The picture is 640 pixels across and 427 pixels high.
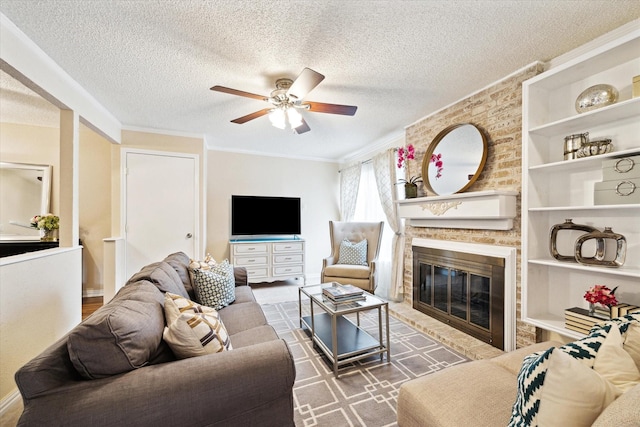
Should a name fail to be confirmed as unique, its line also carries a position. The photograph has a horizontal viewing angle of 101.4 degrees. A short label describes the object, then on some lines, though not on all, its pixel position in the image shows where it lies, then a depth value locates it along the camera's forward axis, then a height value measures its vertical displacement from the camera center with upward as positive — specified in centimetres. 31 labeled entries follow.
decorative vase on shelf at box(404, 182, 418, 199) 319 +29
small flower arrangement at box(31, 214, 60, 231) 340 -13
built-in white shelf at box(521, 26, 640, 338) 170 +28
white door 357 +9
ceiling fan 219 +95
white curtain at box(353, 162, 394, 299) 412 -2
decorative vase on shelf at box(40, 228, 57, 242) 348 -31
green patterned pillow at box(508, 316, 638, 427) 76 -48
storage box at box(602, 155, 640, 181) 158 +30
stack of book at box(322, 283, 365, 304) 224 -70
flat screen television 464 -4
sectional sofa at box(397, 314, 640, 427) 69 -52
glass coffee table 204 -110
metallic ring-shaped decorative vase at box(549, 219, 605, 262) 177 -17
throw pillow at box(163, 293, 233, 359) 120 -57
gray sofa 89 -64
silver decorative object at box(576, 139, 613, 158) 174 +46
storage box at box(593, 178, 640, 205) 158 +15
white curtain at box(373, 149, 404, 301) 358 +6
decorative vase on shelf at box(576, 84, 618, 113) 172 +80
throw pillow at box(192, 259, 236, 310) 226 -66
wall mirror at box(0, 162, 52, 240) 353 +21
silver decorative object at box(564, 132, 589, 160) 185 +52
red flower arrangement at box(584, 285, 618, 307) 164 -51
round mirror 256 +59
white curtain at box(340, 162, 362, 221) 487 +47
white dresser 443 -77
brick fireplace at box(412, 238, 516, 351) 226 -73
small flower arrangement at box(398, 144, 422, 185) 326 +75
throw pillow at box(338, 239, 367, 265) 397 -60
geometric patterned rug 160 -123
